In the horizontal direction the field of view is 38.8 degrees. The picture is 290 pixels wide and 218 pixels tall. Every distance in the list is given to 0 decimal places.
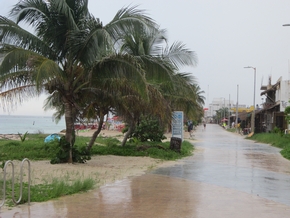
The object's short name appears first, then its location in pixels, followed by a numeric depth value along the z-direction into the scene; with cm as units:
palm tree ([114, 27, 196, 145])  1409
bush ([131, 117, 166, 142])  2436
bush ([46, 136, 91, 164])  1460
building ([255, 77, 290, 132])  4222
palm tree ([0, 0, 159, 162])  1295
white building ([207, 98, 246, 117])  19421
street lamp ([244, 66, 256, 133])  4782
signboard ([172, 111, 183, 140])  2281
